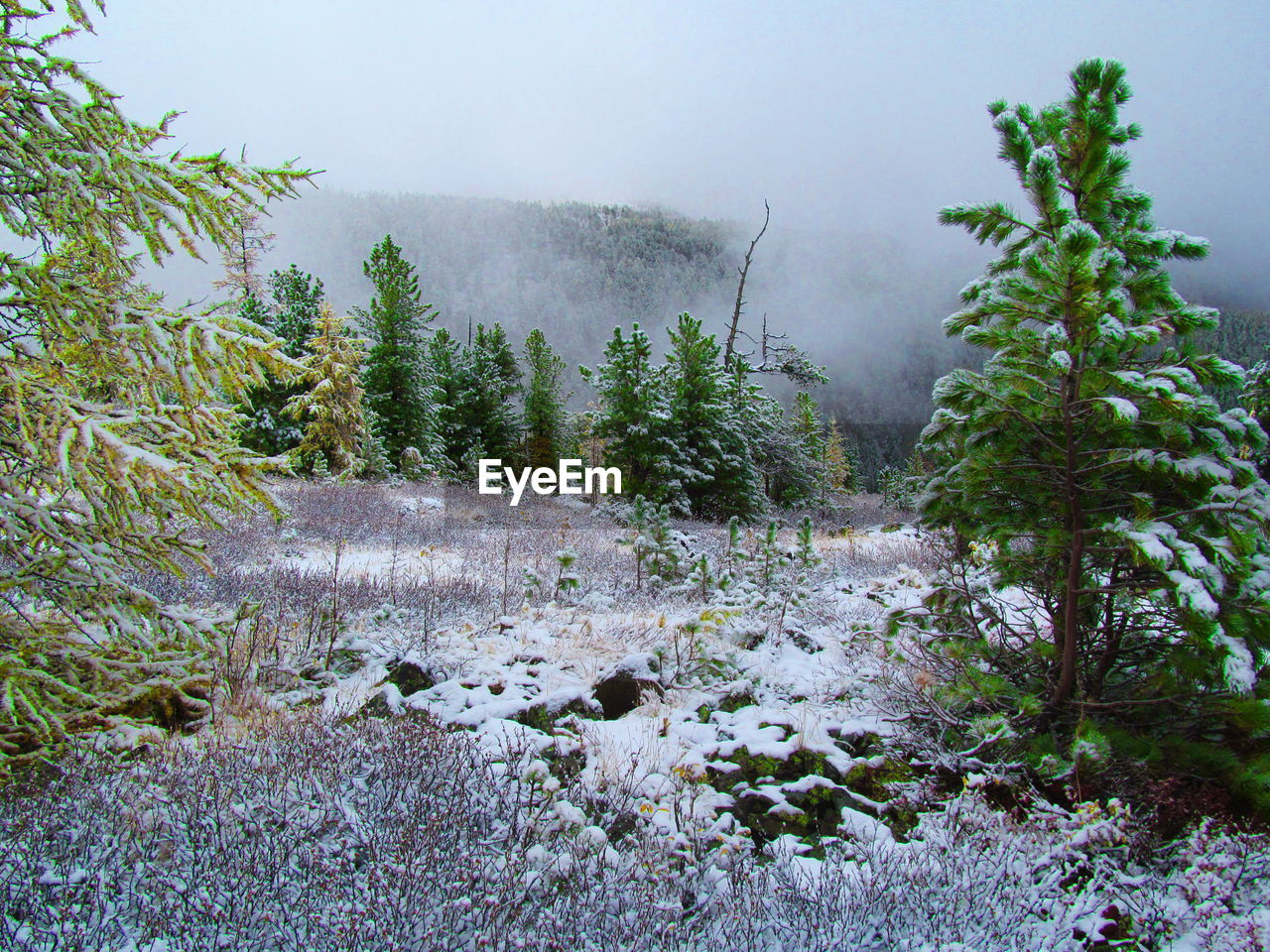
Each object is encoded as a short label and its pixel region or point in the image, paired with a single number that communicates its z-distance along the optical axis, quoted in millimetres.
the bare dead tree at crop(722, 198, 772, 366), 21391
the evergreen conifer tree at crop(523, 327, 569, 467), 31484
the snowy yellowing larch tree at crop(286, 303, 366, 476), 22203
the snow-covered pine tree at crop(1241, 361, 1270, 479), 22000
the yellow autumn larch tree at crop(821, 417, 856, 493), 43484
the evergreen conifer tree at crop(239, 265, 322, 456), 23000
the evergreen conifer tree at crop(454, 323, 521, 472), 31750
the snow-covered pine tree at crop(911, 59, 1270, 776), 3146
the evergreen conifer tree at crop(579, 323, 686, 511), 20172
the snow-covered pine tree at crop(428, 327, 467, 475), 30844
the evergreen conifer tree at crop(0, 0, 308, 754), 3262
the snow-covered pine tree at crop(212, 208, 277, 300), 27969
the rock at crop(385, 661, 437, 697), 5242
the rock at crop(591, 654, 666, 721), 5270
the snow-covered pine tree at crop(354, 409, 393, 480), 23500
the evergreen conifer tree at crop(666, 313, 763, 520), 20688
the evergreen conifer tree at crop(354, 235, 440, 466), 25703
